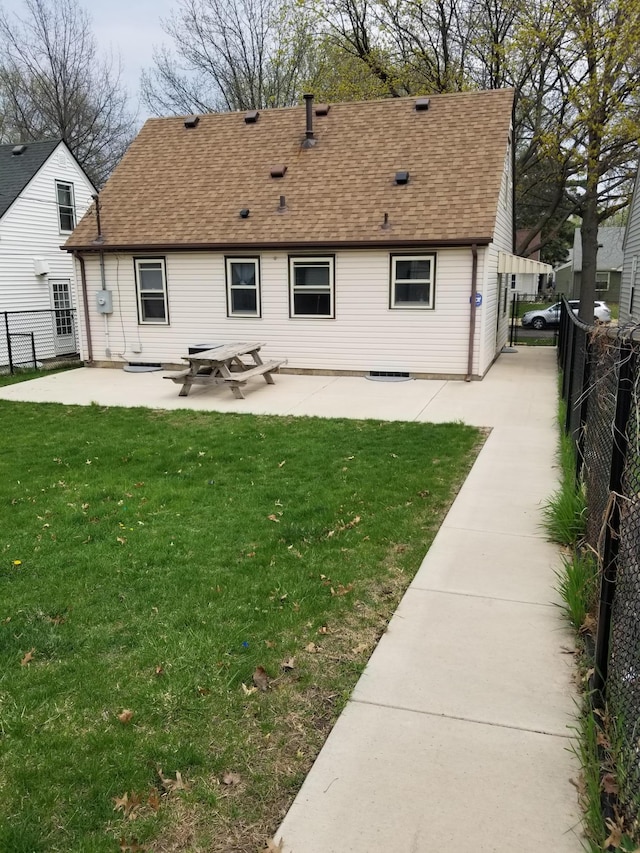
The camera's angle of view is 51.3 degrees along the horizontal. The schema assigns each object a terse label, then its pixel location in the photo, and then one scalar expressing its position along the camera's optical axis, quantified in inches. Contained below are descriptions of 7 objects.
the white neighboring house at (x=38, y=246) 706.2
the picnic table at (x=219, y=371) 450.3
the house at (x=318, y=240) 513.7
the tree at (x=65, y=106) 1178.0
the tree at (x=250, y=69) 1110.4
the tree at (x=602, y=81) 688.4
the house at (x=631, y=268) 647.8
